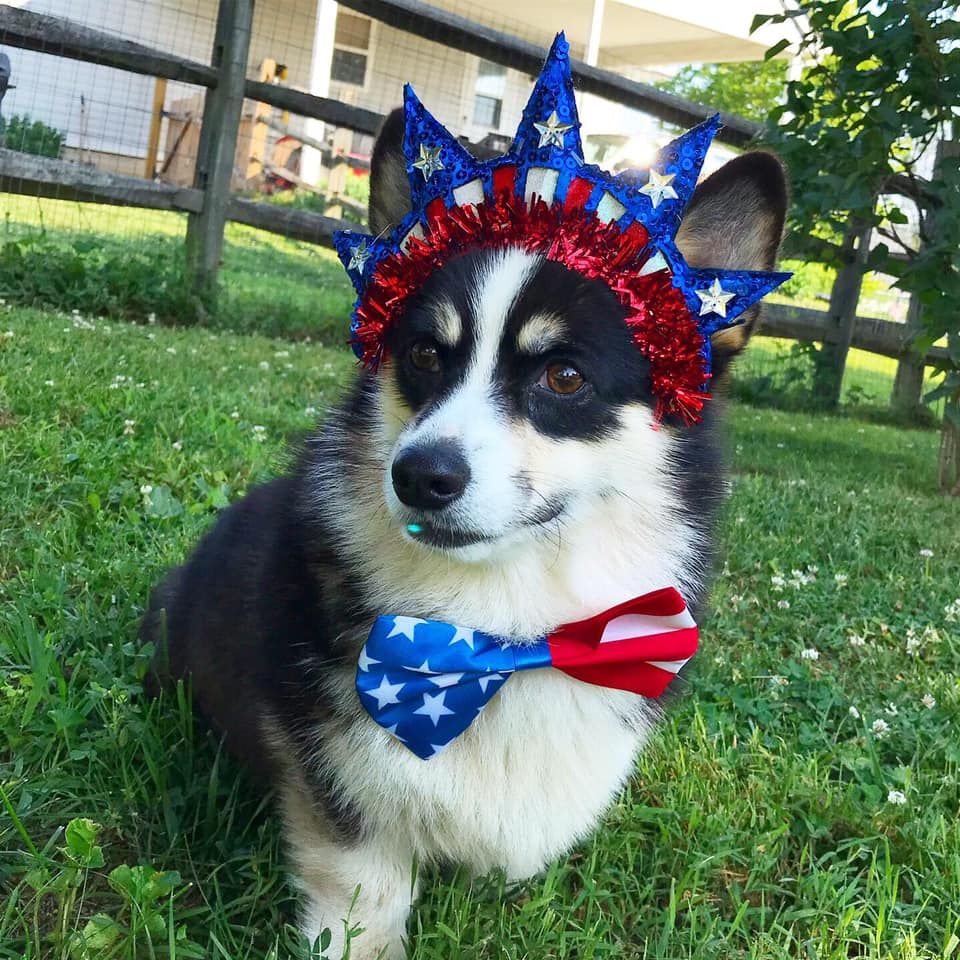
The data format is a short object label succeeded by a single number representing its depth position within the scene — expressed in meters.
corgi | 0.48
